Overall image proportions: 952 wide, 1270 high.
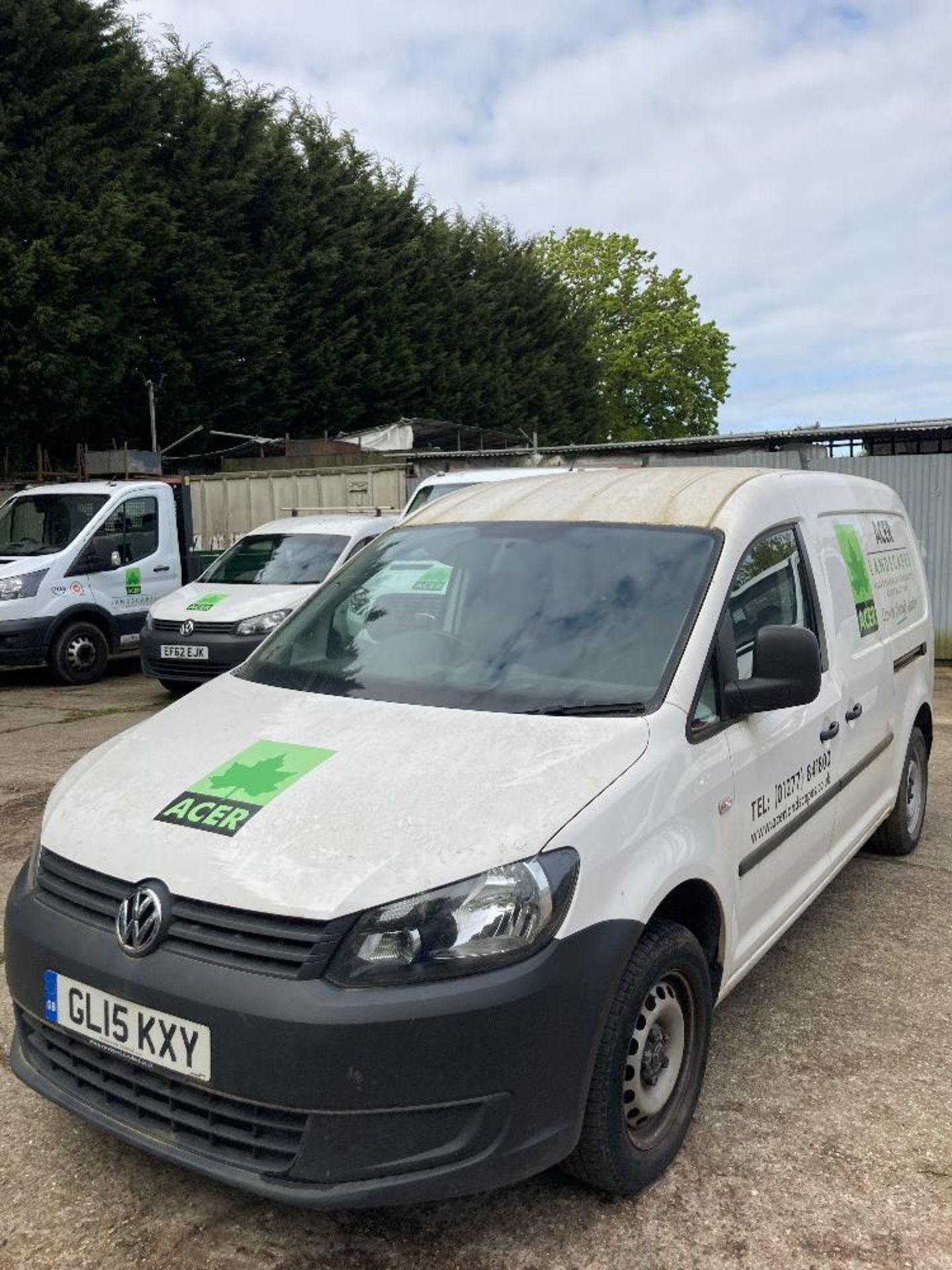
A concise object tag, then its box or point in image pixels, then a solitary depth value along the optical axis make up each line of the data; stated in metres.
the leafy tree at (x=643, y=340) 46.59
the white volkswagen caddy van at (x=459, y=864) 2.18
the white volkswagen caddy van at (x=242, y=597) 8.98
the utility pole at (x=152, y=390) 22.41
